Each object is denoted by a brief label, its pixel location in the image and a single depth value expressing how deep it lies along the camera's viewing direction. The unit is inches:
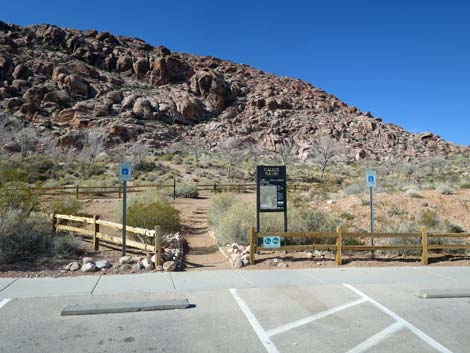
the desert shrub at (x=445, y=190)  780.6
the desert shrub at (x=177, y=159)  1959.2
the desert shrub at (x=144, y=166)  1651.1
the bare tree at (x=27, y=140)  1873.0
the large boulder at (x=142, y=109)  2893.7
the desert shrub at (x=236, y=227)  446.3
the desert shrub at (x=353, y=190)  901.8
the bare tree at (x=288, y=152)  2784.2
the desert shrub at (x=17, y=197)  411.2
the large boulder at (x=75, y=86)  2898.6
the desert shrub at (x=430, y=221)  526.9
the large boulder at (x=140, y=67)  3619.6
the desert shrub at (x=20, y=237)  337.1
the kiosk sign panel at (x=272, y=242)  353.7
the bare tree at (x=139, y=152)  1684.3
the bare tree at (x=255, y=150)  2749.0
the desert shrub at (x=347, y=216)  593.8
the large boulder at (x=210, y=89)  3543.3
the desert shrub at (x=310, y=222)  477.1
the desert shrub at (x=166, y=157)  2026.3
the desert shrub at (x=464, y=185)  910.7
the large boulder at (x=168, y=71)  3580.2
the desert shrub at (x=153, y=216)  473.4
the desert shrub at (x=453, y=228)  514.5
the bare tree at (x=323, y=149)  2702.8
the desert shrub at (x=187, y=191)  1047.6
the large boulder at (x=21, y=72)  2811.3
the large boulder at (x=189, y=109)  3193.9
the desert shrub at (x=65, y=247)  356.5
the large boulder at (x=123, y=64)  3634.4
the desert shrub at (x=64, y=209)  496.4
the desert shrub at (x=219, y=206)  586.0
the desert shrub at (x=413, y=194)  734.8
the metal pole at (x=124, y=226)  347.9
